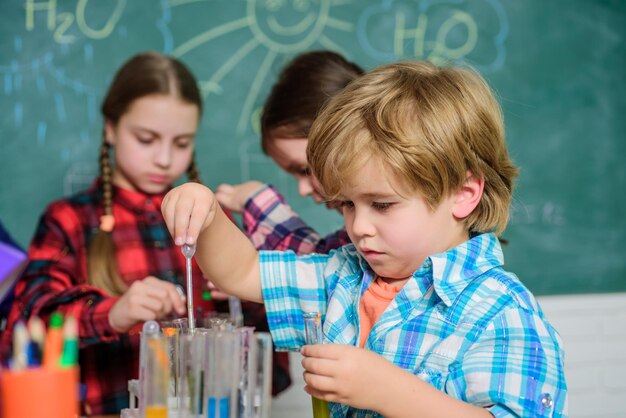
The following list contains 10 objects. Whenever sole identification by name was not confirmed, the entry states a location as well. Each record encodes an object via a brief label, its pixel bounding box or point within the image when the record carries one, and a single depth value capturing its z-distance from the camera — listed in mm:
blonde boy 838
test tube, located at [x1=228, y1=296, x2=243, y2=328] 1158
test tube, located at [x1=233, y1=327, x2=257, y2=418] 660
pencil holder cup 586
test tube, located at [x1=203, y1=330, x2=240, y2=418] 645
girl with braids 1603
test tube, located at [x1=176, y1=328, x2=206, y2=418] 654
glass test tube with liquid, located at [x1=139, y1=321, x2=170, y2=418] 650
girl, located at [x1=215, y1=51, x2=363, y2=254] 1446
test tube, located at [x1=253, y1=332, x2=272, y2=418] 663
